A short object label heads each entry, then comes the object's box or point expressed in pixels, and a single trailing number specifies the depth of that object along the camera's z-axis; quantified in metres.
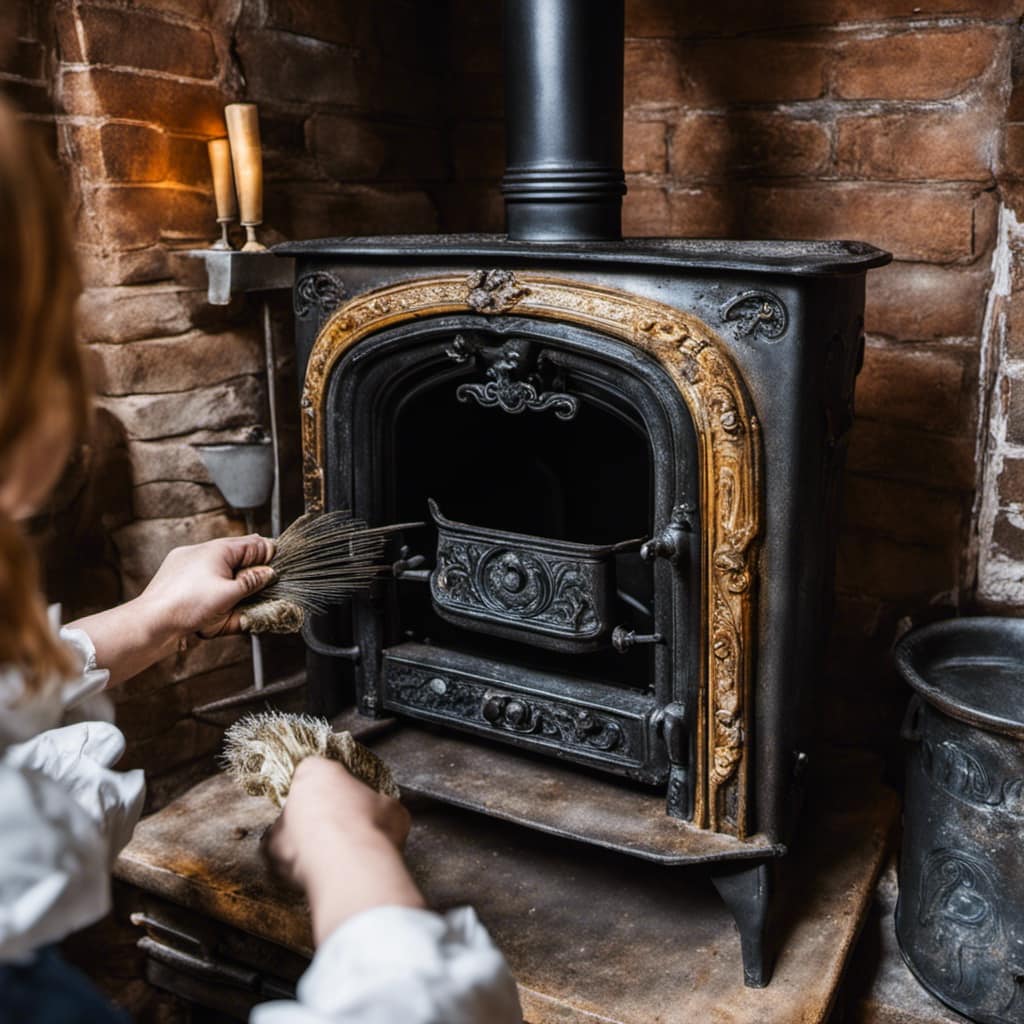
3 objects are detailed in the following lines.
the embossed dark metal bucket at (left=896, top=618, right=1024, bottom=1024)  1.39
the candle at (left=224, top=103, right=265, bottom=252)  1.72
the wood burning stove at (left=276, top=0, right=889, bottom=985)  1.32
